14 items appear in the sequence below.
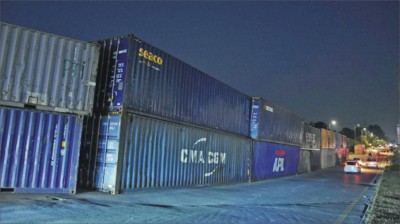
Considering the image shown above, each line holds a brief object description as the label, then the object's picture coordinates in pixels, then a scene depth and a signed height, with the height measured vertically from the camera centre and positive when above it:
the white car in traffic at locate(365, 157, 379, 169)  44.66 +0.64
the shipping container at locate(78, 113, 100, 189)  11.48 +0.01
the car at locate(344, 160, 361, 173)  32.44 -0.02
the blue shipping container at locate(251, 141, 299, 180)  20.83 +0.19
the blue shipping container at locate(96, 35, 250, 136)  11.30 +2.70
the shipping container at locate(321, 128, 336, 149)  40.09 +3.30
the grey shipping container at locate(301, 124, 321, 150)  31.41 +2.69
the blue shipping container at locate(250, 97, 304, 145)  20.45 +2.71
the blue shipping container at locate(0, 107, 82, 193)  9.21 -0.03
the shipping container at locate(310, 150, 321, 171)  34.81 +0.55
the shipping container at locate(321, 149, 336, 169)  40.13 +0.98
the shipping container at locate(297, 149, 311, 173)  30.20 +0.26
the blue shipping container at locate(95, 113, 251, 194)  10.96 +0.05
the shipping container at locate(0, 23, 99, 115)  9.23 +2.31
